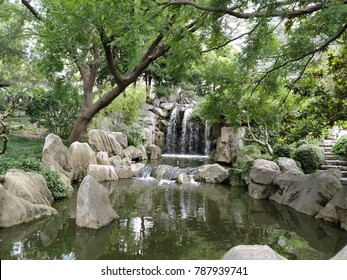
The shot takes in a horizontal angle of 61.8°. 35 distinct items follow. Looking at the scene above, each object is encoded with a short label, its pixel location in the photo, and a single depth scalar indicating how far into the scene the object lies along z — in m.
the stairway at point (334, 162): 12.76
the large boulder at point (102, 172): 12.19
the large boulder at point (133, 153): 17.95
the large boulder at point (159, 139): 22.73
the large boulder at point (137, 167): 14.07
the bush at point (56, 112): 16.27
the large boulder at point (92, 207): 6.55
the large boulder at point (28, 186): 7.20
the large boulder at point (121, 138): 18.14
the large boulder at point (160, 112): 24.17
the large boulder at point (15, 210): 6.30
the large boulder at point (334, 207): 7.24
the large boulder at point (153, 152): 20.30
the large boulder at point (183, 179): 12.72
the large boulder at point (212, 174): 12.88
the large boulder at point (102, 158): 13.62
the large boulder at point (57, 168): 9.95
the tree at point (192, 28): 5.18
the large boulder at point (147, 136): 20.98
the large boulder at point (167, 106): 25.03
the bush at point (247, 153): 14.81
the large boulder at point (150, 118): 22.65
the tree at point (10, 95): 5.21
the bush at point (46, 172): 8.84
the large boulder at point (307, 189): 8.17
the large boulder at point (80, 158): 11.80
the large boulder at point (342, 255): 3.44
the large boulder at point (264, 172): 10.44
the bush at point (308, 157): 12.49
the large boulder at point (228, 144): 17.31
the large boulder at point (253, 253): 3.50
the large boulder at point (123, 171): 13.34
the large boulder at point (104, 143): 15.42
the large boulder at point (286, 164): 11.25
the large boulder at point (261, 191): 10.38
